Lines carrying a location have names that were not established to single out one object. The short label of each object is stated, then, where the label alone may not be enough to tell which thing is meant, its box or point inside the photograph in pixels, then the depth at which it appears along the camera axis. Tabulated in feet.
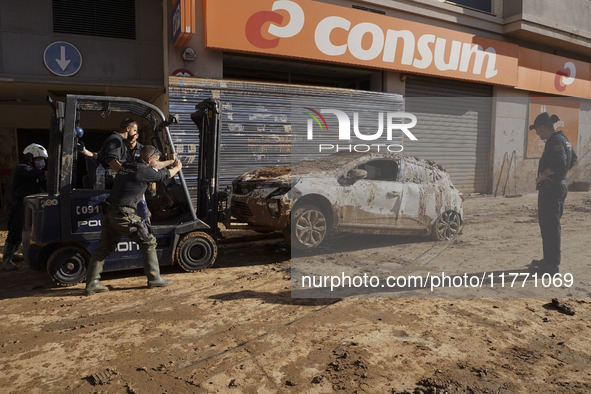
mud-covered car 21.74
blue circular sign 35.27
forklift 16.70
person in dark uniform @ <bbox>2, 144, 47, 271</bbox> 21.40
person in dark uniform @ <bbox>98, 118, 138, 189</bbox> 17.35
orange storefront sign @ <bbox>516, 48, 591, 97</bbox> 52.31
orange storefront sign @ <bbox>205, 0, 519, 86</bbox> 33.42
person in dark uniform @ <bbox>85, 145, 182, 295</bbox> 16.11
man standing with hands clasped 18.38
